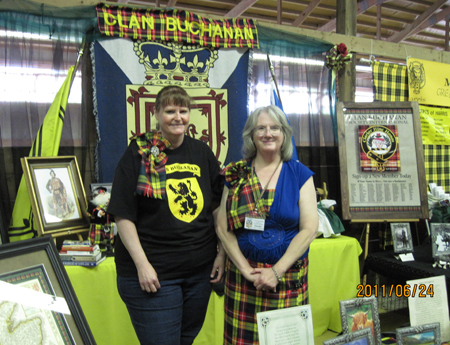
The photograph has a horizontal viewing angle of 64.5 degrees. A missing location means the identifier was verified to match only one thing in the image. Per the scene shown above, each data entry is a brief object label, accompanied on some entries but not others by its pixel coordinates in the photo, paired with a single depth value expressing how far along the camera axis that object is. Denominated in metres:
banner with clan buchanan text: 2.37
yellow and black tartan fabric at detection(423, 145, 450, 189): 3.39
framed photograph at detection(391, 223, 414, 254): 2.39
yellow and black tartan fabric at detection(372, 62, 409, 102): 3.23
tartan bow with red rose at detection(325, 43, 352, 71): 2.94
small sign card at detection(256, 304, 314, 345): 1.17
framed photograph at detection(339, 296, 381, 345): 1.39
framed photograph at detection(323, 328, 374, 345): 1.21
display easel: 2.61
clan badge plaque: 2.64
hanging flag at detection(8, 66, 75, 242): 2.08
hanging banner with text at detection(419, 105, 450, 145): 3.40
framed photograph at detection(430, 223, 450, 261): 2.16
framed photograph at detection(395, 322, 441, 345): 1.36
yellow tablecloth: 1.99
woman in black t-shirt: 1.25
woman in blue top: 1.38
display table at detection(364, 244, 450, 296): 2.08
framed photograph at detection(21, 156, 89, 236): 1.97
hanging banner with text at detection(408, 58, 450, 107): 3.36
